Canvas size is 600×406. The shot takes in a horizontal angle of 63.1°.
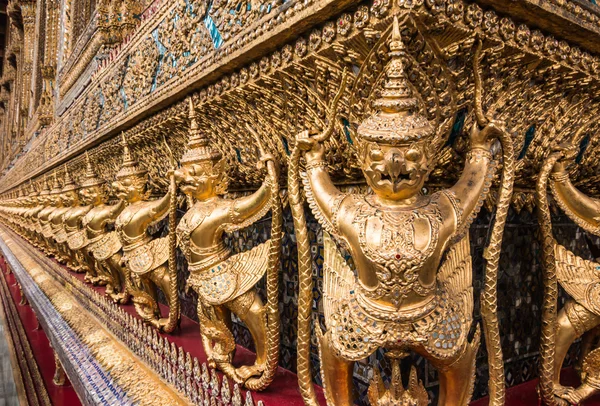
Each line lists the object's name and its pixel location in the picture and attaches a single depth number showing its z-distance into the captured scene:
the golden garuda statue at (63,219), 2.90
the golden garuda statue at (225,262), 1.07
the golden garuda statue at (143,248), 1.55
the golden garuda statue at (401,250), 0.71
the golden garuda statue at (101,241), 2.04
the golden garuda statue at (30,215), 4.45
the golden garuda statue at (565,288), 0.96
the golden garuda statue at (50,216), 3.29
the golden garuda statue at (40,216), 3.79
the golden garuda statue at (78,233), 2.47
